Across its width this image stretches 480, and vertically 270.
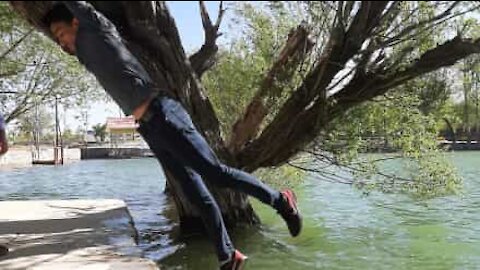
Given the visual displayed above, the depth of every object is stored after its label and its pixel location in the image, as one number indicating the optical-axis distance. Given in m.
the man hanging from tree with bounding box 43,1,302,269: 3.81
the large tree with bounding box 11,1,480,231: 6.46
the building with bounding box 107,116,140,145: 58.11
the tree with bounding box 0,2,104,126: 14.65
